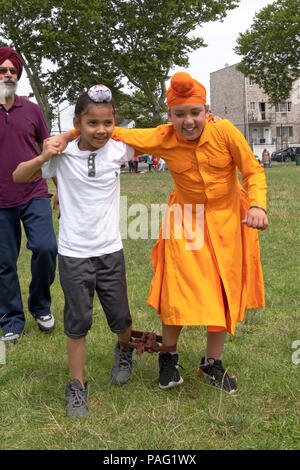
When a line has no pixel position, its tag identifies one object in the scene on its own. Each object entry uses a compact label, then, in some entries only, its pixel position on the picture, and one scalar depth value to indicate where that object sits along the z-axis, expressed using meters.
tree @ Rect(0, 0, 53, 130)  31.59
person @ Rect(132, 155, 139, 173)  35.31
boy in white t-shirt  3.06
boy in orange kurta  3.13
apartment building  77.44
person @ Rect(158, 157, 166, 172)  36.66
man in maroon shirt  4.25
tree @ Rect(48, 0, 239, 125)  33.69
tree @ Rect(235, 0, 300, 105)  37.75
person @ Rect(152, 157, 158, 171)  34.54
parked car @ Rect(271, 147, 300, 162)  52.25
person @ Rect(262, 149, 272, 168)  38.94
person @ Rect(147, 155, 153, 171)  37.22
